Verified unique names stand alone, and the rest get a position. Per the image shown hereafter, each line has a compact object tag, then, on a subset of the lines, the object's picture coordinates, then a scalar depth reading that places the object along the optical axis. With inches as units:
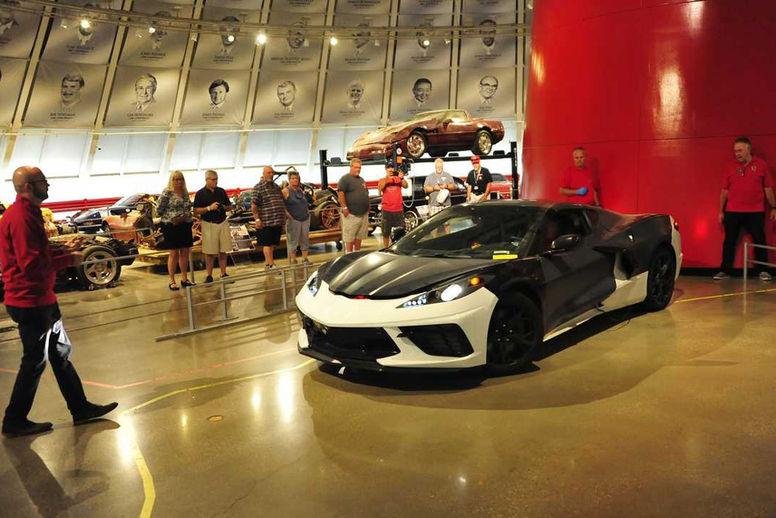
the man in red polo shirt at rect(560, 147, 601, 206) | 339.6
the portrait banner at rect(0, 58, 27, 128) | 757.3
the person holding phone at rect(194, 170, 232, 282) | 370.6
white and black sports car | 179.8
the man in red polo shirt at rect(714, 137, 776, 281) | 313.1
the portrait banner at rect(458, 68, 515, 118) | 1032.2
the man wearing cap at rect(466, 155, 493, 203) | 466.3
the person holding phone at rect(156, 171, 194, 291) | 358.9
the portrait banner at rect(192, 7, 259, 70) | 896.9
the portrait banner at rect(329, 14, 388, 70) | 978.1
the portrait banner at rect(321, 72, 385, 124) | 992.2
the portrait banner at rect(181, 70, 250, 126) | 905.5
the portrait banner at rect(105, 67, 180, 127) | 848.9
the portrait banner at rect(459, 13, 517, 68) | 1016.9
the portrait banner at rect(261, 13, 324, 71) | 943.7
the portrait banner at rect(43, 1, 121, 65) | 780.6
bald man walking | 163.3
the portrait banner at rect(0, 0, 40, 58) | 743.7
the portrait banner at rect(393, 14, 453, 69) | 1001.5
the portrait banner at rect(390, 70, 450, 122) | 1014.4
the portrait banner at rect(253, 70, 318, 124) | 953.5
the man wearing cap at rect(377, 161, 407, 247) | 389.7
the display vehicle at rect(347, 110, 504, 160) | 539.8
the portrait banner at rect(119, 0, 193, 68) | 842.8
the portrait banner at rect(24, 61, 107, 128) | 786.8
